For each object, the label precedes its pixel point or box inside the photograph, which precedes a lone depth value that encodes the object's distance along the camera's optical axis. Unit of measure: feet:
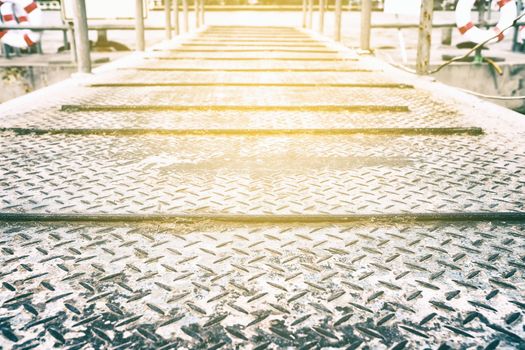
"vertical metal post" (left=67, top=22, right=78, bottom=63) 26.83
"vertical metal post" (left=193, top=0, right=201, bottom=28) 51.13
